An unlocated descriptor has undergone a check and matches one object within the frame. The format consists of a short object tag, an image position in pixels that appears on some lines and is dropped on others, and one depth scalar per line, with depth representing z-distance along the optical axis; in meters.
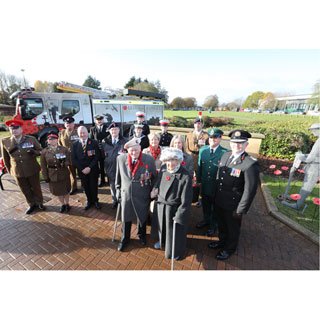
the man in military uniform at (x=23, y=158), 3.65
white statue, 3.85
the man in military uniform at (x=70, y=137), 4.95
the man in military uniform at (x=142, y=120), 5.24
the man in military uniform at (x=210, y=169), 3.30
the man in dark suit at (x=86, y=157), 3.93
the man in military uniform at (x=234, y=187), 2.46
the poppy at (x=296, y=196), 3.99
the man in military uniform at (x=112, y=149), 4.16
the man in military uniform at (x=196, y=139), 4.32
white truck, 8.23
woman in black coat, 2.49
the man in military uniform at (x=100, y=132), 5.25
